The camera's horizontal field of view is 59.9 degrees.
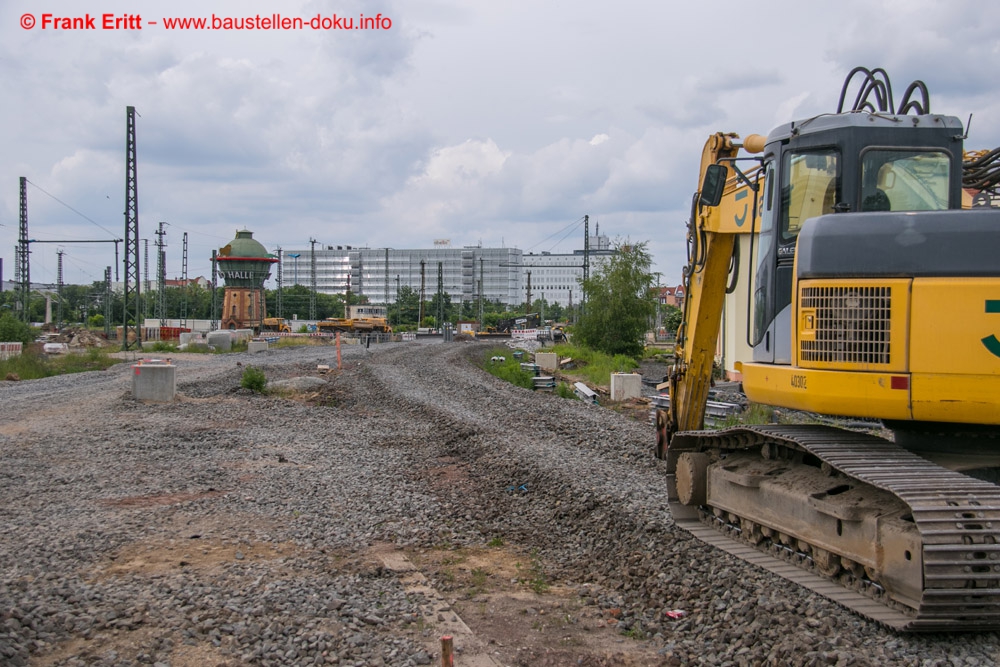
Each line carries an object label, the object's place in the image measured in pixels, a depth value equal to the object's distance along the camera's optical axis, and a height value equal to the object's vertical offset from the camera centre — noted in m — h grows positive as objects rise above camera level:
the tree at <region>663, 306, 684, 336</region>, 58.00 -0.88
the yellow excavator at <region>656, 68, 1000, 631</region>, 4.96 -0.37
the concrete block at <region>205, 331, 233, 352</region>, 48.19 -1.95
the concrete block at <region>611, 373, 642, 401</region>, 22.92 -2.06
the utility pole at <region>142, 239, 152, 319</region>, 57.00 +2.60
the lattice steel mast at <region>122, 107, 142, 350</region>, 36.50 +4.81
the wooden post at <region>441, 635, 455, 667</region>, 4.80 -1.91
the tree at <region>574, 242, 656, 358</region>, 41.12 +0.30
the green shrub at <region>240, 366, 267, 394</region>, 23.19 -2.03
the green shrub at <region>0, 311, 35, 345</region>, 39.88 -1.27
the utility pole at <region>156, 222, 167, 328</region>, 62.38 +2.78
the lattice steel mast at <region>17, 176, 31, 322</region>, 47.12 +2.68
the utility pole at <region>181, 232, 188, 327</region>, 72.96 +0.45
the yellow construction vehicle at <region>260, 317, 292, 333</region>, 78.75 -1.75
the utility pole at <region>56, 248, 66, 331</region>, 65.86 +1.82
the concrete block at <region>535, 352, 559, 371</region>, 34.69 -2.10
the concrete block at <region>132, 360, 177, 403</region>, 19.80 -1.77
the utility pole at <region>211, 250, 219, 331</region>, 66.18 +0.58
